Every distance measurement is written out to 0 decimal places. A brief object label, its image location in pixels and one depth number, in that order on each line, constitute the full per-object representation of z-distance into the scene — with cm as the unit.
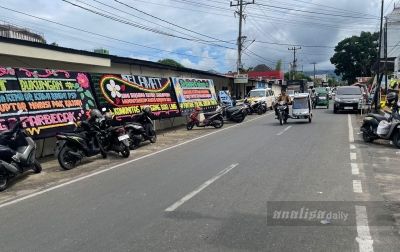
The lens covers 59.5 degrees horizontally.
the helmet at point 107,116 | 1043
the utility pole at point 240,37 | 3409
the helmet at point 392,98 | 1098
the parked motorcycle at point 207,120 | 1717
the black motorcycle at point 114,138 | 1004
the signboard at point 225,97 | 2717
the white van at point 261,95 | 2738
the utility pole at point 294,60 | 7821
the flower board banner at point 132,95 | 1238
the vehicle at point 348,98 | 2238
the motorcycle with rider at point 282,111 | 1689
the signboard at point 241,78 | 3209
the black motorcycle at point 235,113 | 1952
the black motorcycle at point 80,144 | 869
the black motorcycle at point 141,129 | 1165
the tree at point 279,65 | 7362
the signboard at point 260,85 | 4543
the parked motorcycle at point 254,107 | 2480
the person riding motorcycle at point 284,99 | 1716
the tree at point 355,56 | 7684
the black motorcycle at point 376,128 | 1012
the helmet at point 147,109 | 1302
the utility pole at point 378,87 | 2403
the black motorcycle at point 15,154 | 709
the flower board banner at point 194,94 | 1743
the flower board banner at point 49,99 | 923
